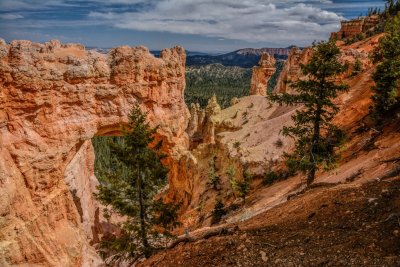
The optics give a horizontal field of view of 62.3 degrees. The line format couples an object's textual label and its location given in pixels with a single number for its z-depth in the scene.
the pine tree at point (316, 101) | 16.22
